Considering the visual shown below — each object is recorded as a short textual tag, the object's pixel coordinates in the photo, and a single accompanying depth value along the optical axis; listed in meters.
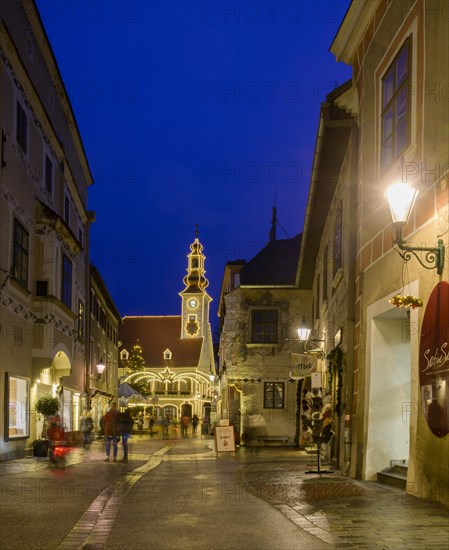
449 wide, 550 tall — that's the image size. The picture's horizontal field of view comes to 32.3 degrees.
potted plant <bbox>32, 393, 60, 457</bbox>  24.03
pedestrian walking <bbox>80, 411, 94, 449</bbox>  31.59
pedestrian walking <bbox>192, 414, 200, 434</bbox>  66.28
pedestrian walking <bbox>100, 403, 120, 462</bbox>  22.38
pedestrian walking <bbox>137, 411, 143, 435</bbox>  57.62
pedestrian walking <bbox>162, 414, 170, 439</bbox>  52.83
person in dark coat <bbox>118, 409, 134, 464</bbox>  21.93
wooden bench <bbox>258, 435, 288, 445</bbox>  34.66
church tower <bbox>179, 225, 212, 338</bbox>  105.50
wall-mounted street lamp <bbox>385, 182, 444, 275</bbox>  10.05
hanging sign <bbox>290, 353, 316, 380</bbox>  25.23
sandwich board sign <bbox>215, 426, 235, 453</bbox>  25.70
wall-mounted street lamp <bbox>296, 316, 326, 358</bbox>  24.81
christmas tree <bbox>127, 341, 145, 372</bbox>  69.75
